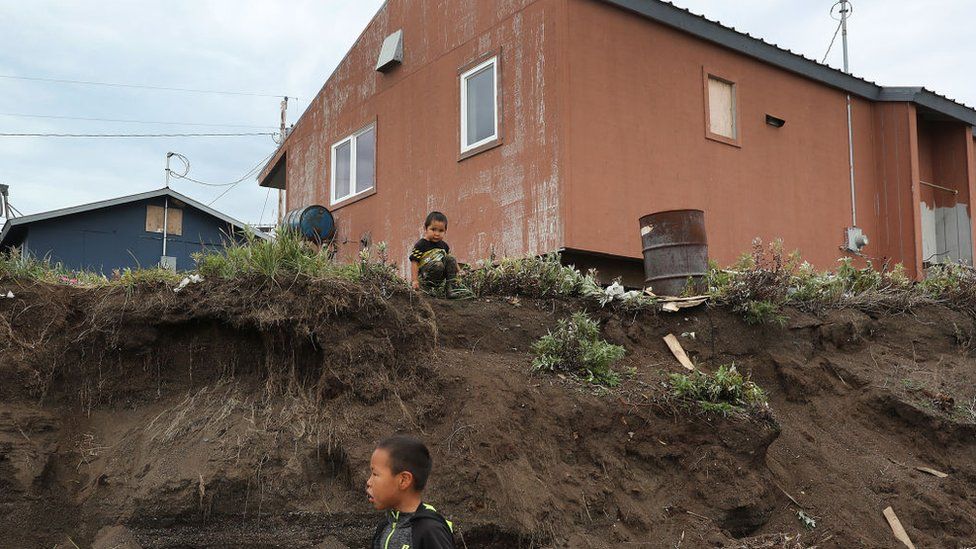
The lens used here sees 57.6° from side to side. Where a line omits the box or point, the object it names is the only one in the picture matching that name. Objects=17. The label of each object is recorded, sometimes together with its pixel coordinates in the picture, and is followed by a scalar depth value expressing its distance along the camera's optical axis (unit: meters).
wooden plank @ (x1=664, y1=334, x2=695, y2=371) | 7.33
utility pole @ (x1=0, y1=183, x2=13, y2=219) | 24.31
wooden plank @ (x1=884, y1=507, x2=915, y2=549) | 6.33
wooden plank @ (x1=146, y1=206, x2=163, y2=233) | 22.30
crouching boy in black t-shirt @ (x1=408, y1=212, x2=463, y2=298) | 7.41
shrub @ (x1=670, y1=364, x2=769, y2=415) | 6.33
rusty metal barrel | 9.03
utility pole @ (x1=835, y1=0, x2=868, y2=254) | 13.80
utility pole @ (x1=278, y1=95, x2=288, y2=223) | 33.53
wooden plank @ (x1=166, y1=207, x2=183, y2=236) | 22.59
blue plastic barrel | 14.05
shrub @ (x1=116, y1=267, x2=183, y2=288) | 5.98
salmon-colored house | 10.90
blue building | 20.89
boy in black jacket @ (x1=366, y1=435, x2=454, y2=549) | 3.58
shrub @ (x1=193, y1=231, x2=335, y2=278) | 5.88
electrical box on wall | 13.79
